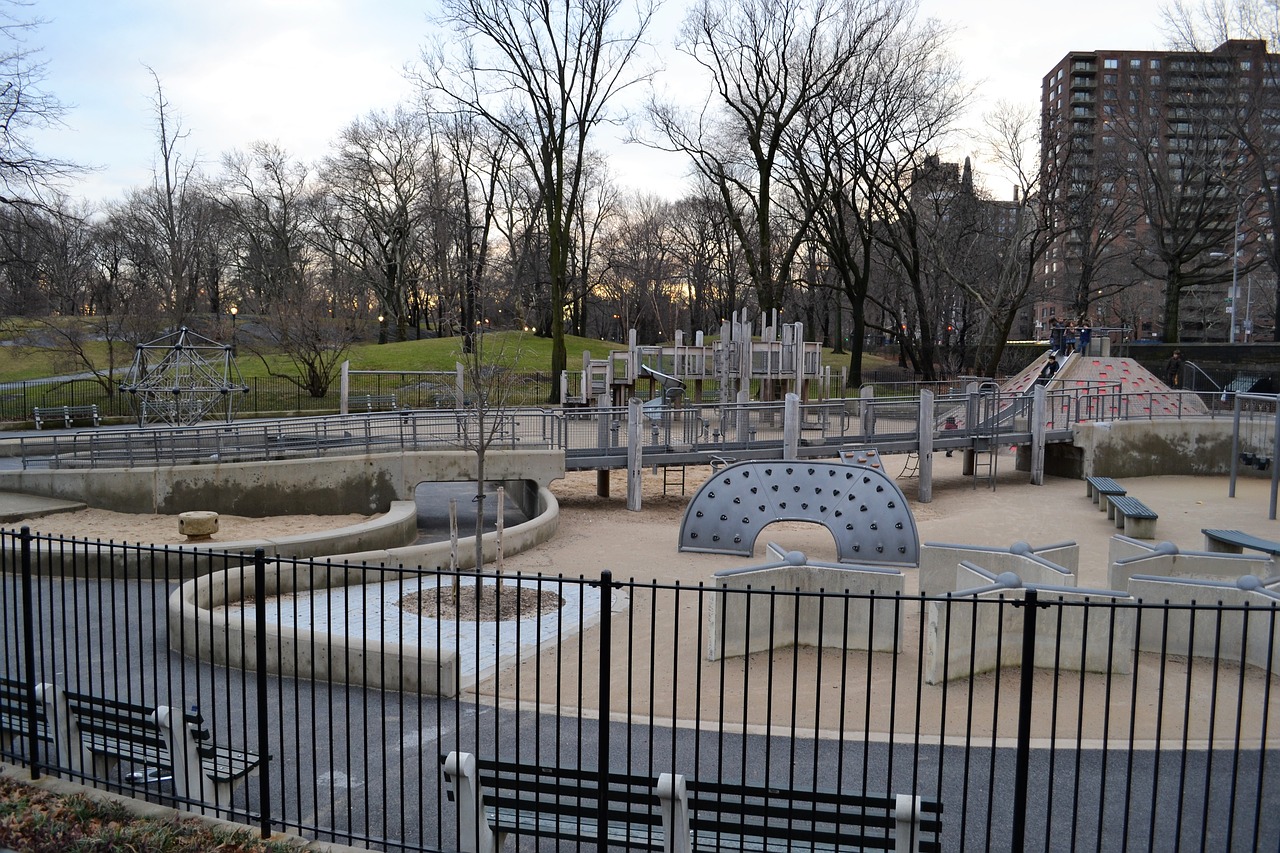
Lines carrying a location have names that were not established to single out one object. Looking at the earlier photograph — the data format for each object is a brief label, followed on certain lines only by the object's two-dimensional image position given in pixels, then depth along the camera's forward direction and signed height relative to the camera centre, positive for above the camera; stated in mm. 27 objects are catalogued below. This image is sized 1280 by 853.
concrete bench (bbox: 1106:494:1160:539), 18750 -3089
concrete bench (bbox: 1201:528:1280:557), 14305 -2811
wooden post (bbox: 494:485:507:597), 14327 -2703
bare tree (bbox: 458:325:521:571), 15716 -1439
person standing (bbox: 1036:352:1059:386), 37094 -465
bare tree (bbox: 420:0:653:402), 41031 +11519
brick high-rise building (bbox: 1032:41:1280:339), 45188 +10528
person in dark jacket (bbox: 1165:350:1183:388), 39531 -399
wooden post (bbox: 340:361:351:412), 32375 -1438
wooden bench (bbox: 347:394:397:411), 38531 -2234
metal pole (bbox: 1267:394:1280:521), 20109 -2187
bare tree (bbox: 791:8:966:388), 45656 +10468
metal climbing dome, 25578 -1228
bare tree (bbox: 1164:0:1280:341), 42094 +11708
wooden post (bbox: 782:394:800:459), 23891 -1810
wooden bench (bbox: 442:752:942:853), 5133 -2557
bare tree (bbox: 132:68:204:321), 43250 +6259
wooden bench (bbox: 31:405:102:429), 32875 -2653
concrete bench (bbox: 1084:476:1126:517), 21653 -2922
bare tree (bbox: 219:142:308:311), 64562 +8138
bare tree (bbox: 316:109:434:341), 64062 +9555
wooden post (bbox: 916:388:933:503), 24781 -2218
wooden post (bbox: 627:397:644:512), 22516 -2305
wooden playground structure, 32297 -414
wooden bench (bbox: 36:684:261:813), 6168 -2698
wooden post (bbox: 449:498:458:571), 13406 -2539
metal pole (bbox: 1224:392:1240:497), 23158 -2006
